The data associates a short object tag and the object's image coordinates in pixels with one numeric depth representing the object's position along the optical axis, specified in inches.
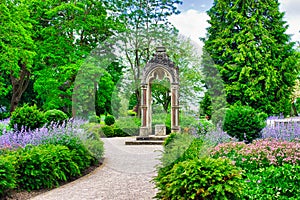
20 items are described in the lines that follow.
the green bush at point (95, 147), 296.5
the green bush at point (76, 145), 277.0
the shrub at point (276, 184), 153.6
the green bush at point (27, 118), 355.6
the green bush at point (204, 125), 401.5
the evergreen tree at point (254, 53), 685.9
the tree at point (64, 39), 653.9
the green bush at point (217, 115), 415.8
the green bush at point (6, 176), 181.6
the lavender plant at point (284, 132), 284.5
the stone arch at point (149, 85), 484.1
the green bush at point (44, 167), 207.9
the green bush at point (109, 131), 578.1
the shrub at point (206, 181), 132.4
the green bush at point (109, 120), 609.6
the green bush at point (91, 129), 327.6
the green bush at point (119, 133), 601.3
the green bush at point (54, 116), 380.7
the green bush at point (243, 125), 327.6
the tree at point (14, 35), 544.7
